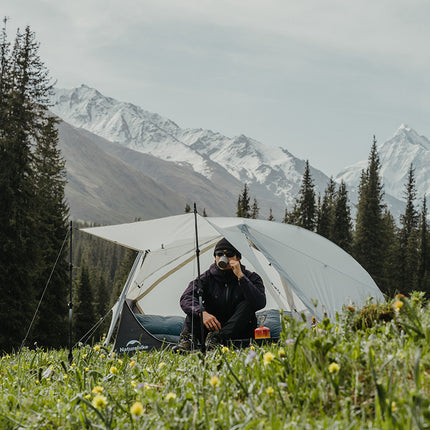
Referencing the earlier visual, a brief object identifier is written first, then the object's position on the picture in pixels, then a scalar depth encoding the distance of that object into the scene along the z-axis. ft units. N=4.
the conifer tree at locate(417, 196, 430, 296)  179.01
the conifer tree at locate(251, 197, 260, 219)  206.67
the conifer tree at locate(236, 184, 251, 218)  174.34
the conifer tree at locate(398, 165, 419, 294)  175.94
